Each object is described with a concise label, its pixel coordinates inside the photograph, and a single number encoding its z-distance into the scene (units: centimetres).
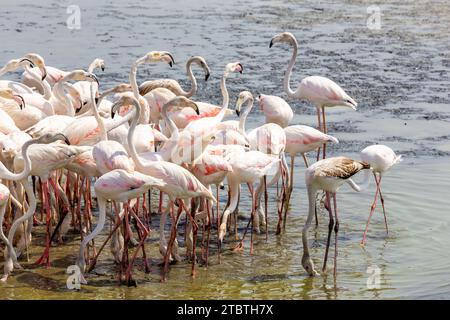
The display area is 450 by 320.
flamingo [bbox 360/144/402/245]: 1939
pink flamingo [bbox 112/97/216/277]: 1703
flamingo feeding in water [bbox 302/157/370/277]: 1758
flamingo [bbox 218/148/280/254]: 1867
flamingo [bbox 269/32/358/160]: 2262
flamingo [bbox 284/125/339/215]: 2027
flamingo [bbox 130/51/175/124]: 2147
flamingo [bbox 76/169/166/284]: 1636
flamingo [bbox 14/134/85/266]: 1744
